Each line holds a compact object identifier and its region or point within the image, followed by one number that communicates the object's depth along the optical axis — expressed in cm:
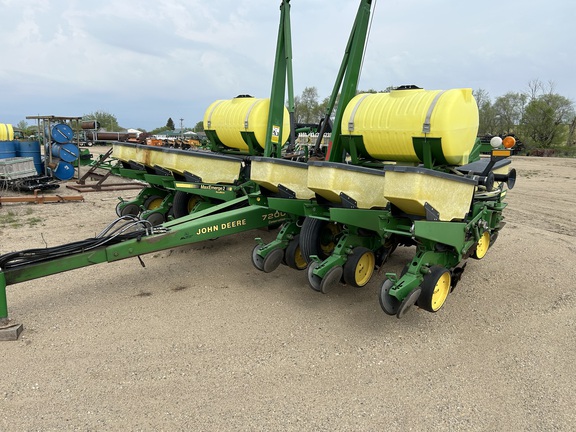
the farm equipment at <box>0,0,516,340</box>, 350
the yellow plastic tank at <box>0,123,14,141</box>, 1431
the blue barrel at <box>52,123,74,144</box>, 1190
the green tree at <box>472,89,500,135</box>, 4319
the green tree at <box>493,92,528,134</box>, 4385
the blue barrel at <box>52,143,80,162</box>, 1214
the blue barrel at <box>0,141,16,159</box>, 1166
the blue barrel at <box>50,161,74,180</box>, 1224
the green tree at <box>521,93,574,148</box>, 3759
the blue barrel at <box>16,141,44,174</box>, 1195
